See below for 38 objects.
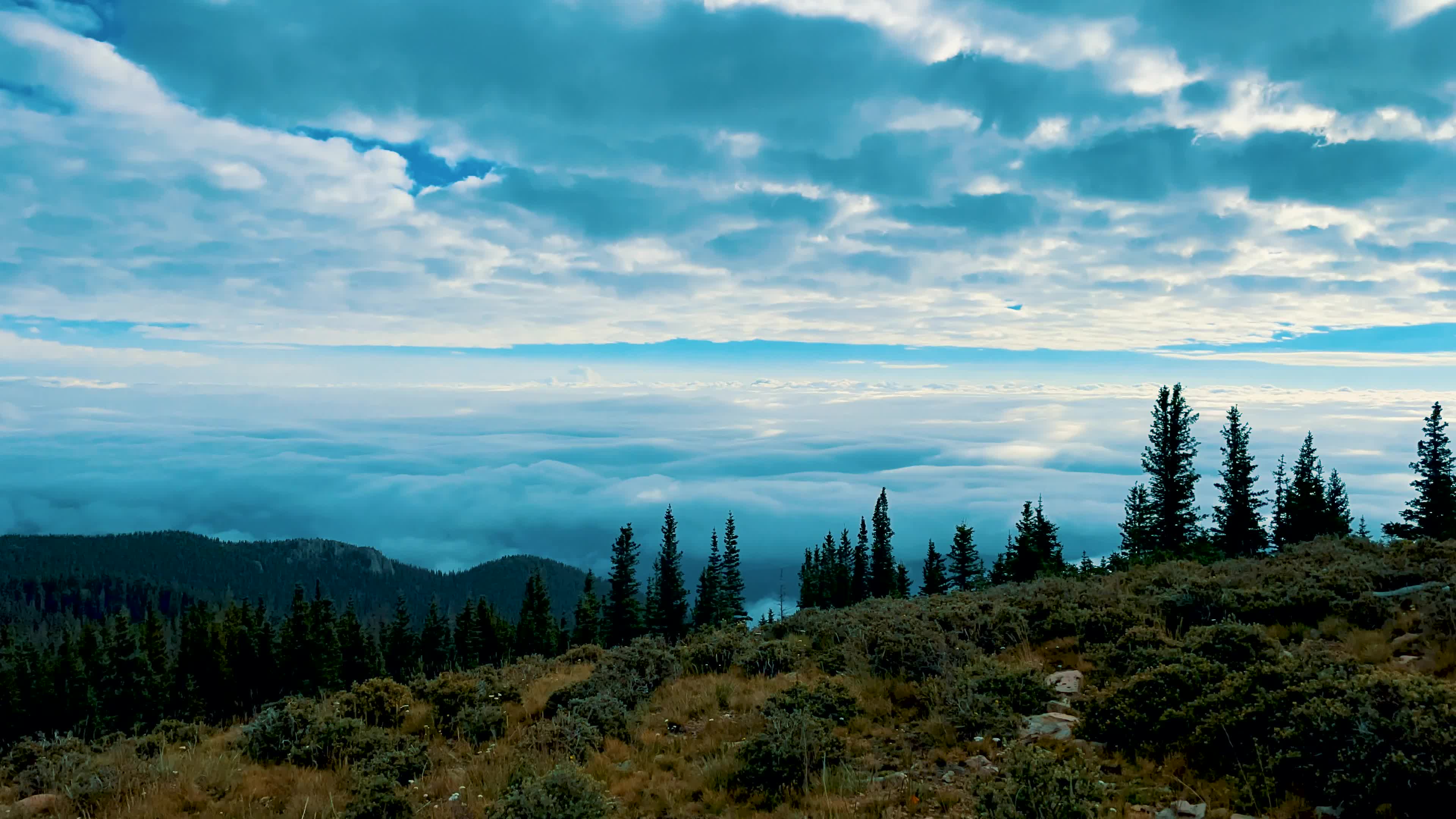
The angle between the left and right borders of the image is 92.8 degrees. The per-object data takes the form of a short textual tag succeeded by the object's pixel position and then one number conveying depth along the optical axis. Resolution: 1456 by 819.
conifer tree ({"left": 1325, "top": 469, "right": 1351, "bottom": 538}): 43.72
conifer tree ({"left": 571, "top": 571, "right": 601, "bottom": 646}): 73.19
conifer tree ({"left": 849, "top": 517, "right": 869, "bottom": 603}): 78.25
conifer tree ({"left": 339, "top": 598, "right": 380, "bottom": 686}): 73.25
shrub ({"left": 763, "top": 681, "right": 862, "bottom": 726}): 9.94
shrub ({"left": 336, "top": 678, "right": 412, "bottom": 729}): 11.88
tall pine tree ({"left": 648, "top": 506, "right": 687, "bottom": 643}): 70.69
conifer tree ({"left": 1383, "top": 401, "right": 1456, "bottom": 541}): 39.59
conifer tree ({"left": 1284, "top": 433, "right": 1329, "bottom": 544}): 44.56
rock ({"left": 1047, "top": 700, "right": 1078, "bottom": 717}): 9.06
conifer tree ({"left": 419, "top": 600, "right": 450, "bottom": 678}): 80.44
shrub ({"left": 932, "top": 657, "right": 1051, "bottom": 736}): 8.71
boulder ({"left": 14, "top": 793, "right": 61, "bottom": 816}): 8.36
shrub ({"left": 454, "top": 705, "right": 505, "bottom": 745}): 10.95
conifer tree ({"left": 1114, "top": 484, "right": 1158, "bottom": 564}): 48.84
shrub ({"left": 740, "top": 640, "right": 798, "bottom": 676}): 13.23
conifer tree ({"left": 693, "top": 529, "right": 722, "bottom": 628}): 71.69
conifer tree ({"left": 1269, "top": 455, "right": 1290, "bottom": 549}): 47.19
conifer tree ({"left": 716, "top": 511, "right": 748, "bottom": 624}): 74.00
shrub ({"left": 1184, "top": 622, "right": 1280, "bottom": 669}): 9.00
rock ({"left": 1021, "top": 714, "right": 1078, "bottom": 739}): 8.40
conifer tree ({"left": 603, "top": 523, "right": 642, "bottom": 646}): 67.12
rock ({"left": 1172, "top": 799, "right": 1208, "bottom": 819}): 6.11
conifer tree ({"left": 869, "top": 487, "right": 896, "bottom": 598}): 78.56
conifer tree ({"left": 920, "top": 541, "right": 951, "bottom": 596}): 70.00
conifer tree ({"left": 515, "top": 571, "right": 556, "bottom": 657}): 76.75
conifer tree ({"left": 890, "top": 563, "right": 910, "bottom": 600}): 75.78
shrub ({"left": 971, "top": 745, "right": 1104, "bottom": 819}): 5.91
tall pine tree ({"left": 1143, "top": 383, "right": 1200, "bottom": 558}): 47.47
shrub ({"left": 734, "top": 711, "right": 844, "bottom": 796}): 8.06
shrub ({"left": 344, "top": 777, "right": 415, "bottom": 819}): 7.74
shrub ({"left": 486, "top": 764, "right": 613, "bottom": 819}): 6.91
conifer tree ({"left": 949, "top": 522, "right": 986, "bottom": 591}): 61.72
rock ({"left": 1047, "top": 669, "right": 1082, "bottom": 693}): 9.93
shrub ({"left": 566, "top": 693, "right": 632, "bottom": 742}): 10.57
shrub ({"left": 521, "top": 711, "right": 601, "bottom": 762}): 9.69
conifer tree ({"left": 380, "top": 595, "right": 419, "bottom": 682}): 81.25
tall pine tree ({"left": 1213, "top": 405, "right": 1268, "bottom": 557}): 47.69
